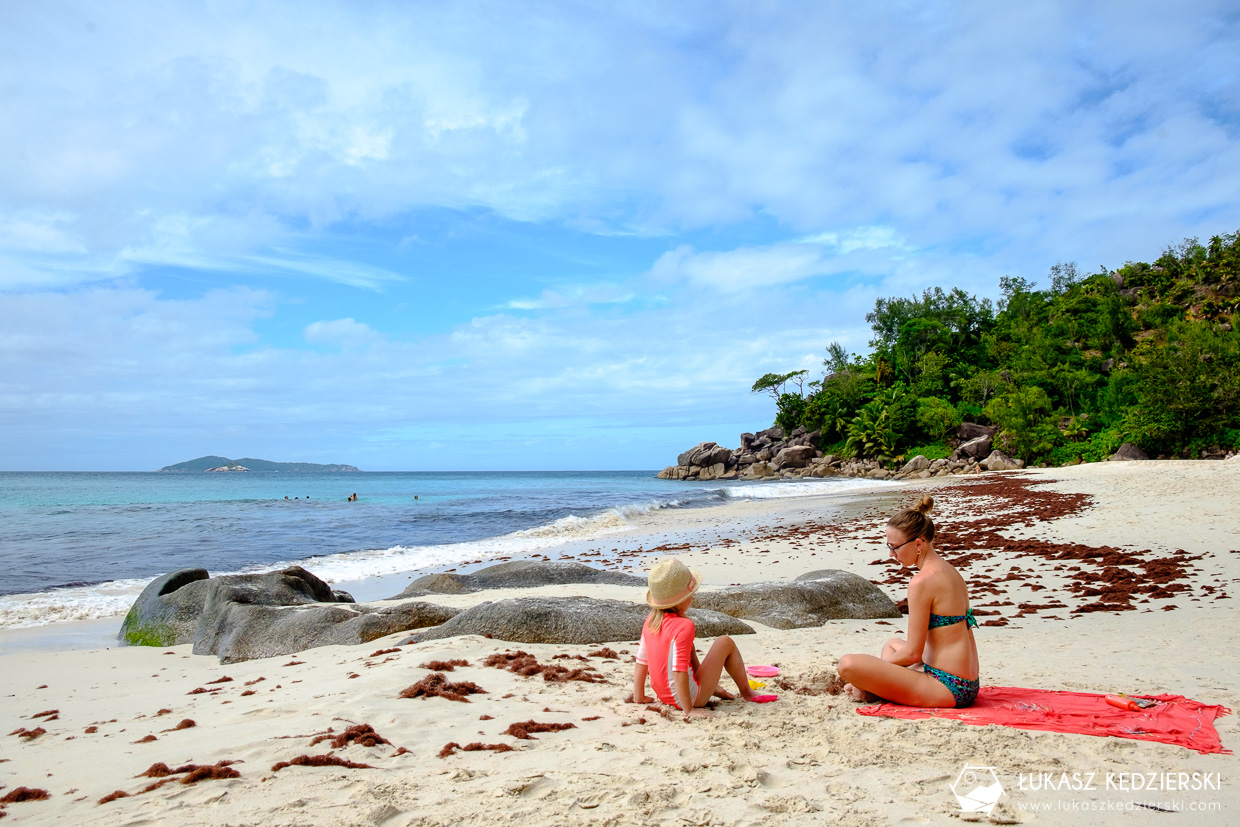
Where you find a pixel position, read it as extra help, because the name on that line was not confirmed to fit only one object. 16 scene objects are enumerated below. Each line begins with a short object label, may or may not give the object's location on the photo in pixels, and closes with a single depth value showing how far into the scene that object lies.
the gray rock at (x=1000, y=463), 49.50
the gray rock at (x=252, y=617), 8.03
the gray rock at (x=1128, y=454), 39.88
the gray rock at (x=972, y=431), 57.76
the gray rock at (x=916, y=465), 57.25
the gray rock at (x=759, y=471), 73.44
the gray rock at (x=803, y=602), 8.40
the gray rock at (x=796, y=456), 72.38
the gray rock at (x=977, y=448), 53.81
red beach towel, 3.99
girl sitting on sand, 4.80
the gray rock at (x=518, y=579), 11.64
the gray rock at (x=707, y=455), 83.31
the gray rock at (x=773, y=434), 80.88
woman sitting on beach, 4.68
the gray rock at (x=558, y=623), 7.25
